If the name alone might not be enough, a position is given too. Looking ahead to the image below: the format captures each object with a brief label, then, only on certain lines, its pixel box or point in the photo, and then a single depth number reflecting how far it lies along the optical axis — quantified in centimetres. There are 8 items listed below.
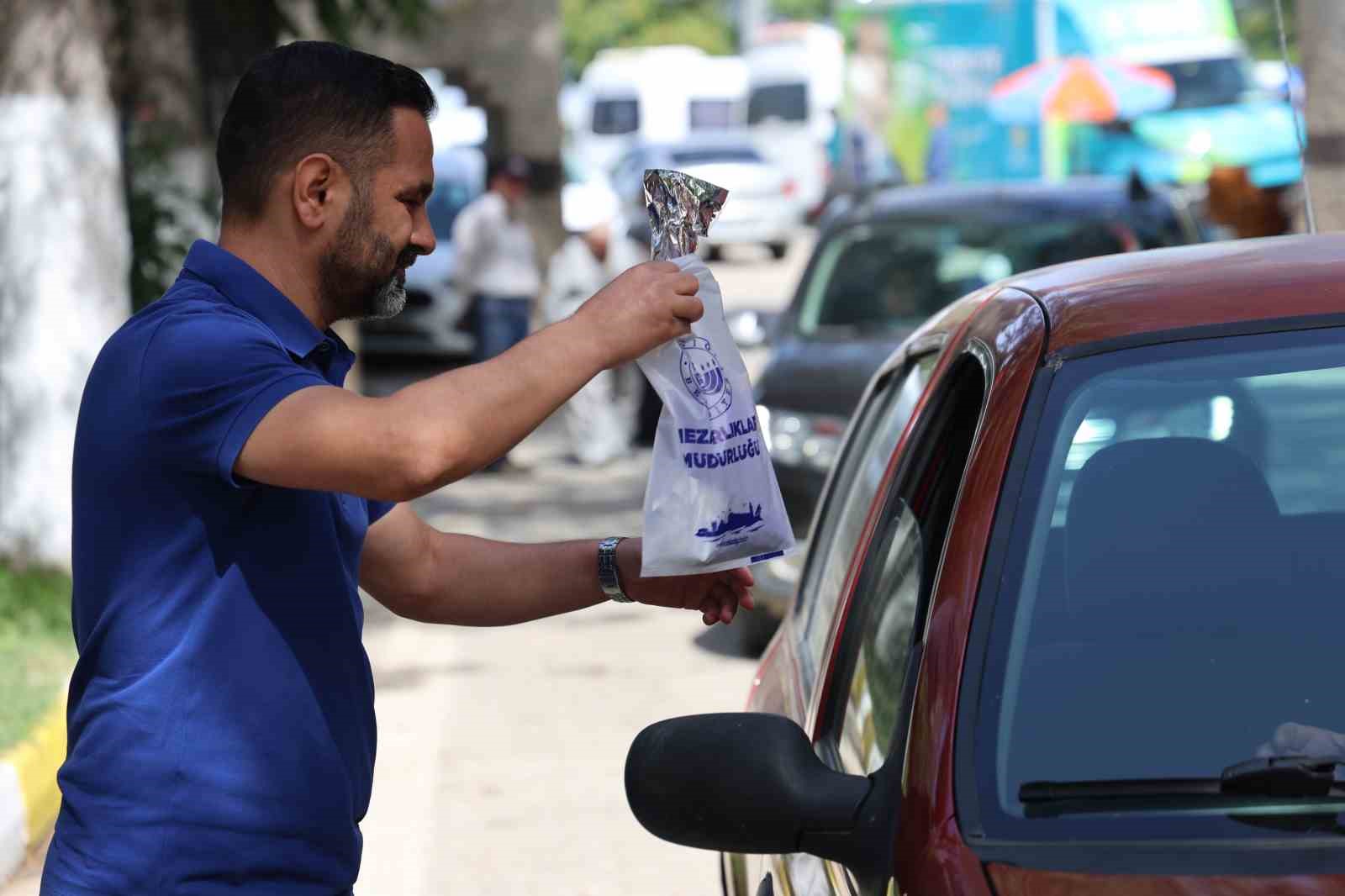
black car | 840
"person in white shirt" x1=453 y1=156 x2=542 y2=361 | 1406
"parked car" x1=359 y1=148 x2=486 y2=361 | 1830
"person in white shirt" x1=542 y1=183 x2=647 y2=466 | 1383
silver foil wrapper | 242
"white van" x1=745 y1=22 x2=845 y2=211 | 3872
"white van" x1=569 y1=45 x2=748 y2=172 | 4231
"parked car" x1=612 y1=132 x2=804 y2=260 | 3178
